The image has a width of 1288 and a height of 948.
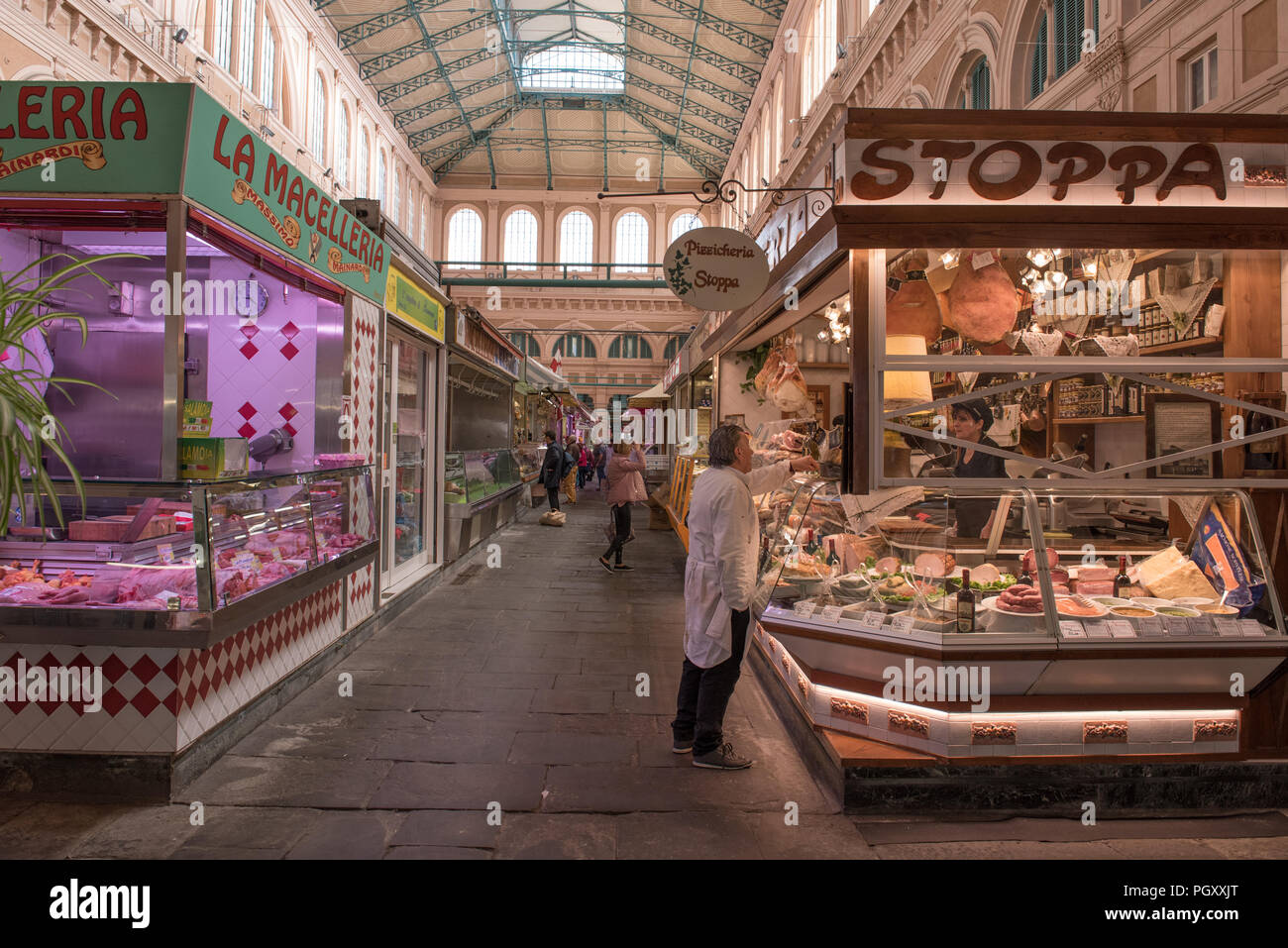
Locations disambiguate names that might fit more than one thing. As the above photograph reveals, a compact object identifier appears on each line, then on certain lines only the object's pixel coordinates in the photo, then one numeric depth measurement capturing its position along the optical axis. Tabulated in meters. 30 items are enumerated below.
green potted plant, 2.37
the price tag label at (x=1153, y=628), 3.48
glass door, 6.92
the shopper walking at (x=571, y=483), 19.48
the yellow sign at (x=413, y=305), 6.76
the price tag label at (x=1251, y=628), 3.47
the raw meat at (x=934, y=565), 3.53
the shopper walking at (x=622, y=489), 9.76
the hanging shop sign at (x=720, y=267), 4.86
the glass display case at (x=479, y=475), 9.28
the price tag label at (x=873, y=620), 3.61
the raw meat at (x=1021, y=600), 3.50
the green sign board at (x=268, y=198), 3.68
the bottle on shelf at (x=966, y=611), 3.44
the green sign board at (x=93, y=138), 3.51
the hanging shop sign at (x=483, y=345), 9.24
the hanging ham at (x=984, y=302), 3.87
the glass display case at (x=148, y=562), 3.28
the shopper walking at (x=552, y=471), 15.11
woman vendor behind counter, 3.63
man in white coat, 3.83
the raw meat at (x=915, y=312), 3.92
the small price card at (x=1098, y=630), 3.45
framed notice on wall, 3.84
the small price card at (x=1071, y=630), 3.44
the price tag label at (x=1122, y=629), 3.46
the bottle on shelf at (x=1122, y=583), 3.76
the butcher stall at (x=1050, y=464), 3.45
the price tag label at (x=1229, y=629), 3.47
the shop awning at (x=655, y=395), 18.62
